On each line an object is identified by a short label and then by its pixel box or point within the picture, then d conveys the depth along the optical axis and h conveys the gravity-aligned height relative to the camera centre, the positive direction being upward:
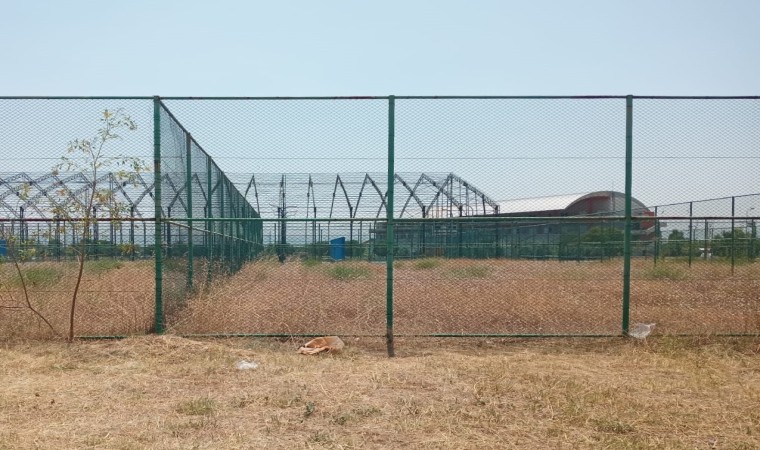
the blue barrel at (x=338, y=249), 8.86 -0.50
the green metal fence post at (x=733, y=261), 11.33 -0.78
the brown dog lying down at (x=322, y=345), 7.20 -1.49
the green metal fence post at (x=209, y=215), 10.88 -0.07
